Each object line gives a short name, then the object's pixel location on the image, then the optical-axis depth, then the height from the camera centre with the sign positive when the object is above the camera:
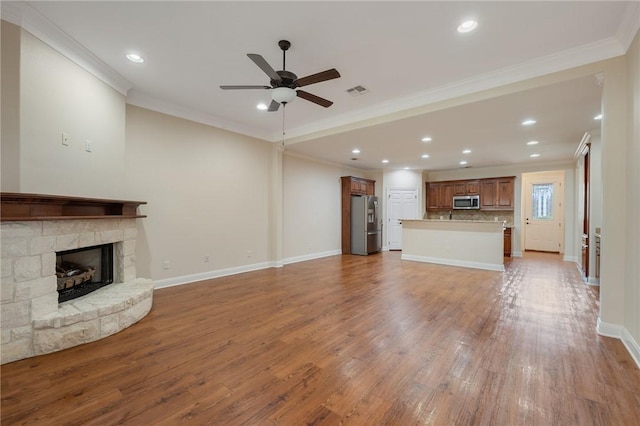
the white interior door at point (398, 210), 8.91 +0.04
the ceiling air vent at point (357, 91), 3.69 +1.71
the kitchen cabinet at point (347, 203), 8.02 +0.25
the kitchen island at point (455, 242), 5.79 -0.74
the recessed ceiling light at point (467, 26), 2.41 +1.72
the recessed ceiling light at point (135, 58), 2.99 +1.74
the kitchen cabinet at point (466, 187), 8.51 +0.79
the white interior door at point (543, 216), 8.51 -0.14
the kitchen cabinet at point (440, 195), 9.02 +0.56
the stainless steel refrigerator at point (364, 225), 7.80 -0.41
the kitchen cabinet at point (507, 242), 7.76 -0.88
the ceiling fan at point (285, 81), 2.56 +1.32
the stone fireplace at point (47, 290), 2.22 -0.70
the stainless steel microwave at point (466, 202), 8.47 +0.31
